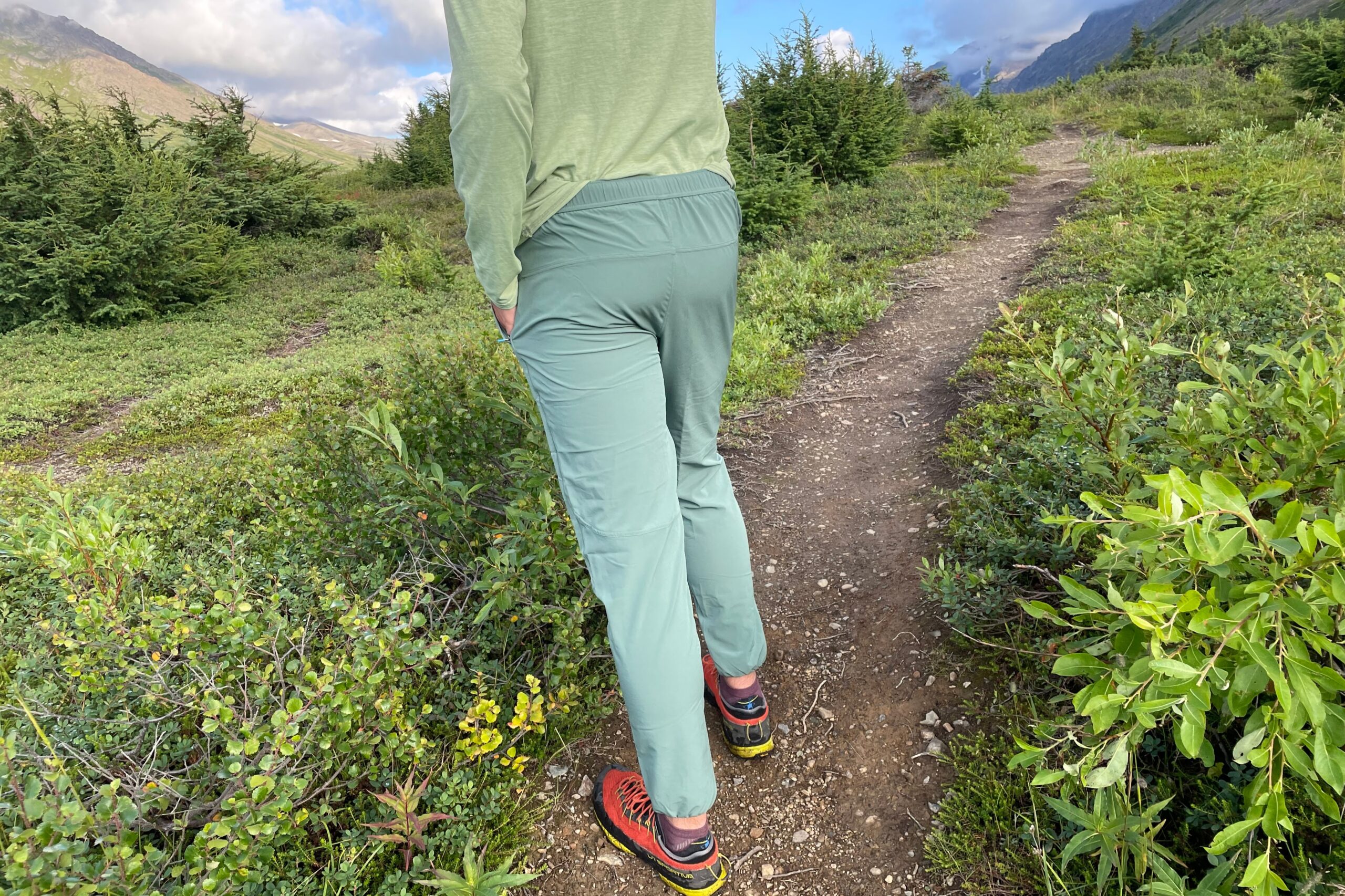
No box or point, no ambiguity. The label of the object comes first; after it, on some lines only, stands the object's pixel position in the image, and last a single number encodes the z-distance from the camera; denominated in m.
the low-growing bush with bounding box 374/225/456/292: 11.72
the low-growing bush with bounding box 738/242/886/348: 6.00
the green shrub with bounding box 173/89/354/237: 15.12
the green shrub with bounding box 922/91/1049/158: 15.05
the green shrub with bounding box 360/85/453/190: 21.27
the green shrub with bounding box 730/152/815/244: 9.97
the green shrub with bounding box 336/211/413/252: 15.18
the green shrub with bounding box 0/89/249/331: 10.45
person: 1.42
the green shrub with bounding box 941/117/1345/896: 1.18
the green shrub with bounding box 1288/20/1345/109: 12.97
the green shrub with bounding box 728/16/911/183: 12.14
